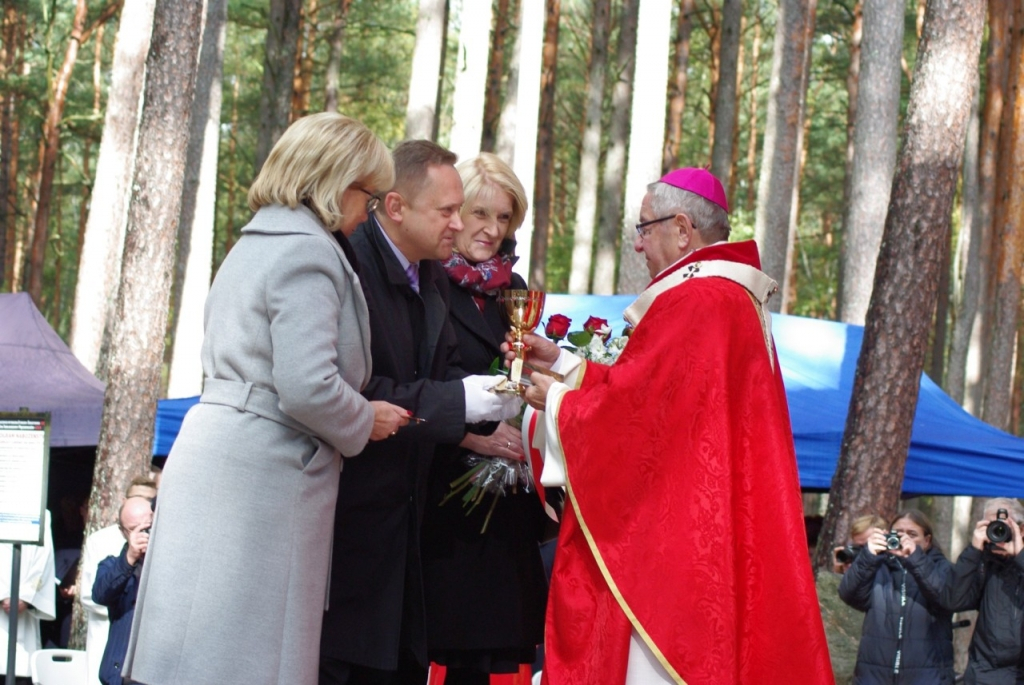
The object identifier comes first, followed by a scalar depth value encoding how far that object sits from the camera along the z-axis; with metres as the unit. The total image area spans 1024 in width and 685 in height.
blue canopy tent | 9.83
